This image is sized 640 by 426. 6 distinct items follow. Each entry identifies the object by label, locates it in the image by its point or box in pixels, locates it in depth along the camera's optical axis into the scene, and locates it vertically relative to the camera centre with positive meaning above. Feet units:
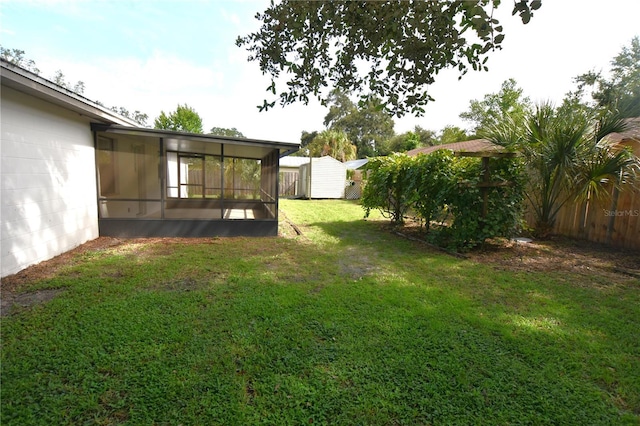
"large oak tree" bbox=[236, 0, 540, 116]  9.20 +5.05
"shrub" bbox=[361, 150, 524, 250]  19.56 -0.26
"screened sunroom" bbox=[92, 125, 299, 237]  22.16 +0.35
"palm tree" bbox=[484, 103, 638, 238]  19.30 +3.01
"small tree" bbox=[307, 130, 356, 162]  83.92 +12.94
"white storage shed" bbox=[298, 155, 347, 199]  60.75 +2.44
